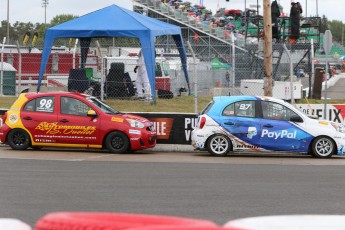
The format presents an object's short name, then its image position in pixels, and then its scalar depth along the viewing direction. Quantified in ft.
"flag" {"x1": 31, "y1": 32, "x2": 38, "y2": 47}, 123.63
